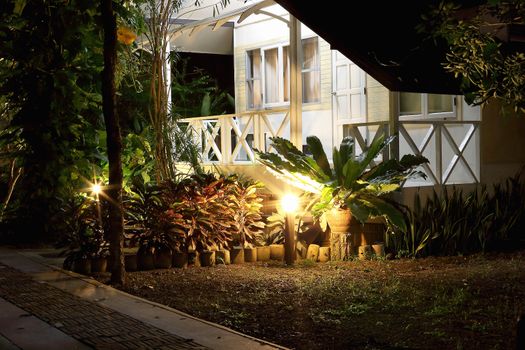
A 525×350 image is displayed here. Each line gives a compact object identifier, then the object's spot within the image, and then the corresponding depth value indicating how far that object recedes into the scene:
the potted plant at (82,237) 9.92
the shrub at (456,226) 10.98
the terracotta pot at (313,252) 10.87
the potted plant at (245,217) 10.87
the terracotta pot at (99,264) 9.95
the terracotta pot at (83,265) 9.88
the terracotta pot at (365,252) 10.79
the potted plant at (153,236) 10.12
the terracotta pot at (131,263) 10.02
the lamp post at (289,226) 10.46
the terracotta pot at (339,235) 10.64
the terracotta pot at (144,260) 10.09
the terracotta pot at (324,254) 10.84
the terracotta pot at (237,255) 10.70
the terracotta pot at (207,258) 10.38
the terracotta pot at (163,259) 10.14
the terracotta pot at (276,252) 11.01
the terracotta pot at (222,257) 10.53
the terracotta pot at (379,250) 10.88
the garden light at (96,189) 10.21
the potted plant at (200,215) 10.27
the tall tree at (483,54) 6.15
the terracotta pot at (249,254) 10.80
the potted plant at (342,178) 10.32
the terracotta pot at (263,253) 10.92
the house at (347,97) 10.77
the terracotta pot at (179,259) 10.22
